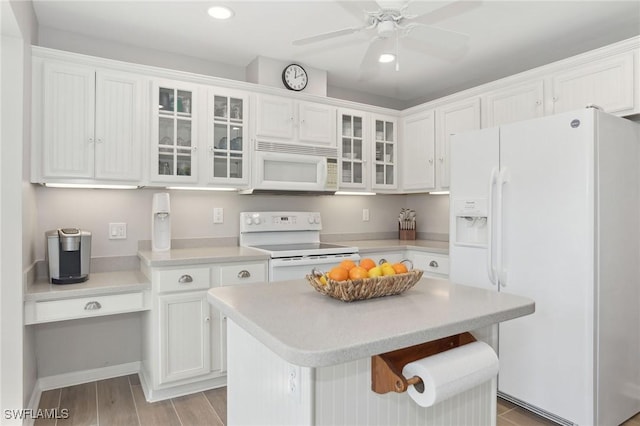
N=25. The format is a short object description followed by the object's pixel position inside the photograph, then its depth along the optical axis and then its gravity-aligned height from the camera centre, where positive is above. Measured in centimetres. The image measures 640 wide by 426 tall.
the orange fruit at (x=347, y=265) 145 -19
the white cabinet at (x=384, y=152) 383 +59
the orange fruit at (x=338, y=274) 139 -22
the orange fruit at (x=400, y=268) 151 -21
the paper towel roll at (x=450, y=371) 114 -47
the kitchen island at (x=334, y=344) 103 -34
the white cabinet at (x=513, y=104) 289 +83
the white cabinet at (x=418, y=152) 367 +58
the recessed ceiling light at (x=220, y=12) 251 +128
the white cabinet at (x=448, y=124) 332 +77
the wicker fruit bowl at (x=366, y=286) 135 -26
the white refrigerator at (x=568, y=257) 212 -25
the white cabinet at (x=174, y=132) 281 +58
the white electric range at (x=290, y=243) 289 -27
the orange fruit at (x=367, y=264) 150 -19
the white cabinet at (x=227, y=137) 301 +58
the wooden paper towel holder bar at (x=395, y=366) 116 -47
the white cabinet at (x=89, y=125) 250 +57
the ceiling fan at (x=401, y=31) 209 +127
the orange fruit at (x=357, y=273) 140 -21
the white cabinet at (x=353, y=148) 363 +60
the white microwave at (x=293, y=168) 318 +37
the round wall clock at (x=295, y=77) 336 +115
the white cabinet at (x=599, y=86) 243 +83
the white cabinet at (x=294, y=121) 321 +77
